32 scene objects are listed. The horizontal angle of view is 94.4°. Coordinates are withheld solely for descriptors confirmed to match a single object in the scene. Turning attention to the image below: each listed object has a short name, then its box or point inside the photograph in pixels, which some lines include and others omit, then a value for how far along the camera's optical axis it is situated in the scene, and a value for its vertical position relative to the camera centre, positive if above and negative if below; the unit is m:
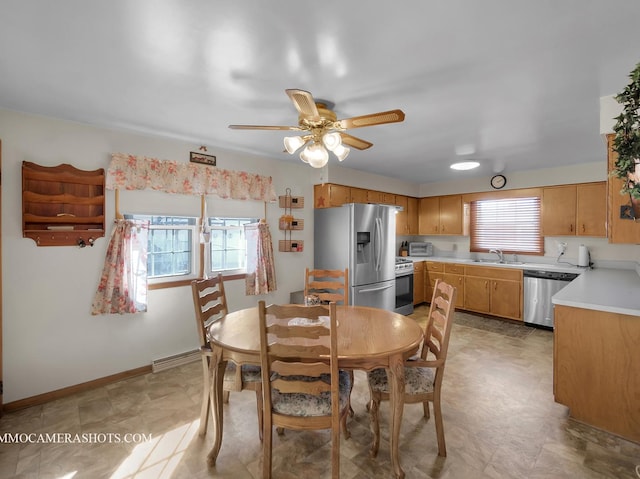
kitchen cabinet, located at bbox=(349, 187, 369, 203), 4.48 +0.65
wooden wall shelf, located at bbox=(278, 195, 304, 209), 3.95 +0.48
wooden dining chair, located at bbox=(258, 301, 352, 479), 1.45 -0.75
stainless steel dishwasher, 4.03 -0.80
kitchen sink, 4.83 -0.43
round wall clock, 4.82 +0.90
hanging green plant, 1.32 +0.45
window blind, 4.69 +0.18
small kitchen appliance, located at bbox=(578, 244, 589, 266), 4.10 -0.28
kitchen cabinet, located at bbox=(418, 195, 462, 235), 5.36 +0.40
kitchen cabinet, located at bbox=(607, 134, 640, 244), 2.07 +0.12
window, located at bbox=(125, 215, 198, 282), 3.05 -0.11
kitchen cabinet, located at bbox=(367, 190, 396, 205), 4.81 +0.67
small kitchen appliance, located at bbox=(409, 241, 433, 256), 5.75 -0.24
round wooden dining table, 1.57 -0.61
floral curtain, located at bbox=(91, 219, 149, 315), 2.67 -0.33
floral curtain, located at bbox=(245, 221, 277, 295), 3.61 -0.29
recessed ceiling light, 3.68 +0.91
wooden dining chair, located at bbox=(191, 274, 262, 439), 1.84 -0.88
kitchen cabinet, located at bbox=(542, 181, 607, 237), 3.99 +0.37
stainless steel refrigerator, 3.89 -0.15
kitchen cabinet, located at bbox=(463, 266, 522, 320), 4.38 -0.85
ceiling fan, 1.66 +0.69
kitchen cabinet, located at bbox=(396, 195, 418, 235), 5.45 +0.38
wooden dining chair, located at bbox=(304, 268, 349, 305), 2.61 -0.44
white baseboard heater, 2.96 -1.27
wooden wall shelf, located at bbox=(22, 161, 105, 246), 2.37 +0.28
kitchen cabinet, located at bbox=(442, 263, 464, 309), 4.94 -0.69
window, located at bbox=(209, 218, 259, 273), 3.48 -0.09
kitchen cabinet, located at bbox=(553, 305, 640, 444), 1.95 -0.93
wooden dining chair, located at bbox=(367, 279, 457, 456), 1.79 -0.90
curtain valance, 2.75 +0.62
